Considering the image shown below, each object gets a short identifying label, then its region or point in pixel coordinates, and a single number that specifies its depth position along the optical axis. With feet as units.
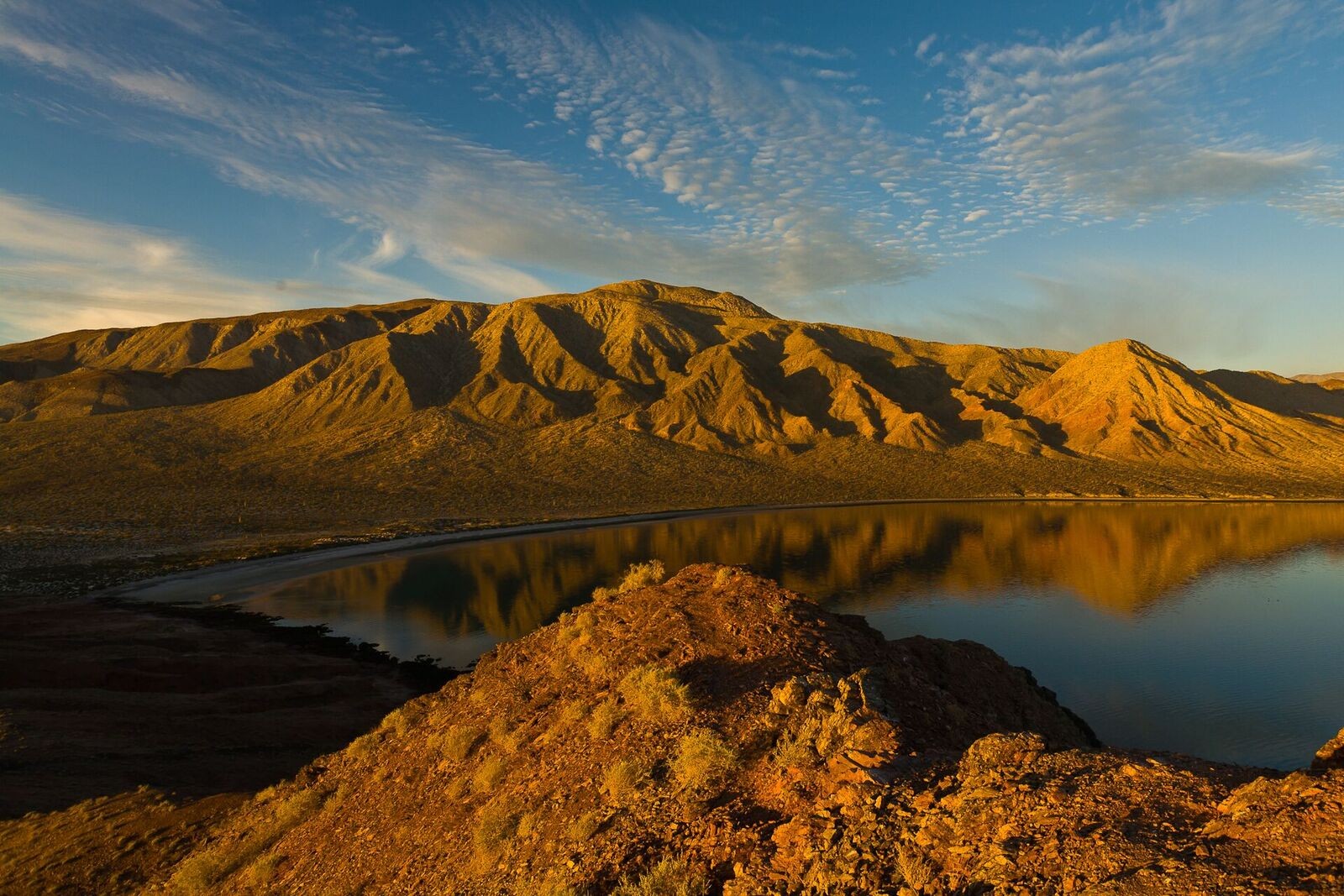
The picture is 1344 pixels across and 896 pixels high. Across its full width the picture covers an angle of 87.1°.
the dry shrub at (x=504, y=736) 40.06
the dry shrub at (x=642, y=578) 56.59
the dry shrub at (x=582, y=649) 44.14
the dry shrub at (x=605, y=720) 36.91
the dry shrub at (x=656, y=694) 36.32
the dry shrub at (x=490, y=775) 37.35
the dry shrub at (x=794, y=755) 29.66
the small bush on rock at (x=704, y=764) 30.53
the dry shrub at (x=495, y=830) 31.99
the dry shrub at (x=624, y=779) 31.73
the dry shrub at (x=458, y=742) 41.75
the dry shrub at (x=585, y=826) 29.84
